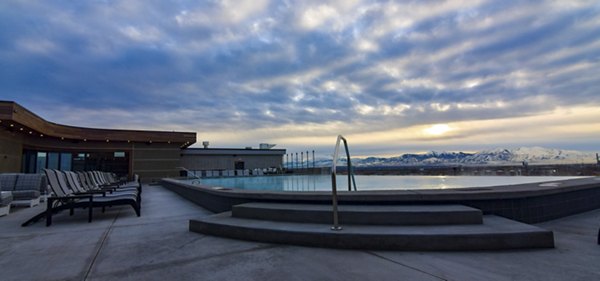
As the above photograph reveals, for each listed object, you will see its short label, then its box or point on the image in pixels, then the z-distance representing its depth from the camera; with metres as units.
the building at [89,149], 12.97
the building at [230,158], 25.62
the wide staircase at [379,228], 2.39
